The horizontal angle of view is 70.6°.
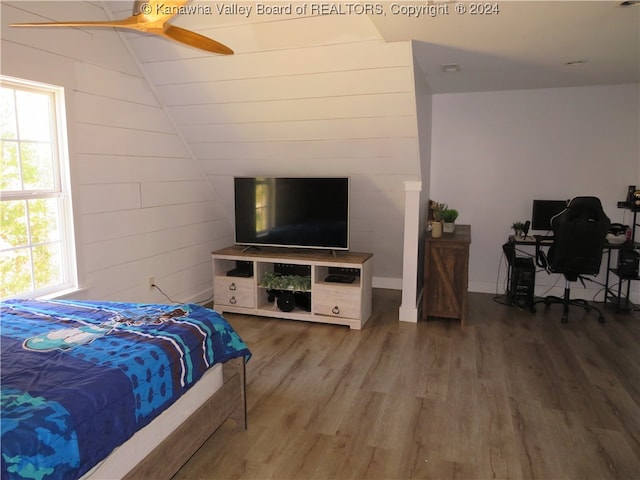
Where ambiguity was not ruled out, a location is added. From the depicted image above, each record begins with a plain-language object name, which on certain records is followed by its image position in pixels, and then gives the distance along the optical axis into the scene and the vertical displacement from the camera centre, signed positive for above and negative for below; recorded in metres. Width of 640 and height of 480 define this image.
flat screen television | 4.06 -0.26
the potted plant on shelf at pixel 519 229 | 4.61 -0.45
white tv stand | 3.94 -0.92
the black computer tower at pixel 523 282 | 4.40 -0.95
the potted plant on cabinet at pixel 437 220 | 4.04 -0.33
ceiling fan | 1.66 +0.63
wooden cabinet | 3.96 -0.81
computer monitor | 4.61 -0.27
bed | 1.37 -0.72
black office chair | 3.93 -0.47
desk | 4.28 -0.88
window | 2.73 -0.07
